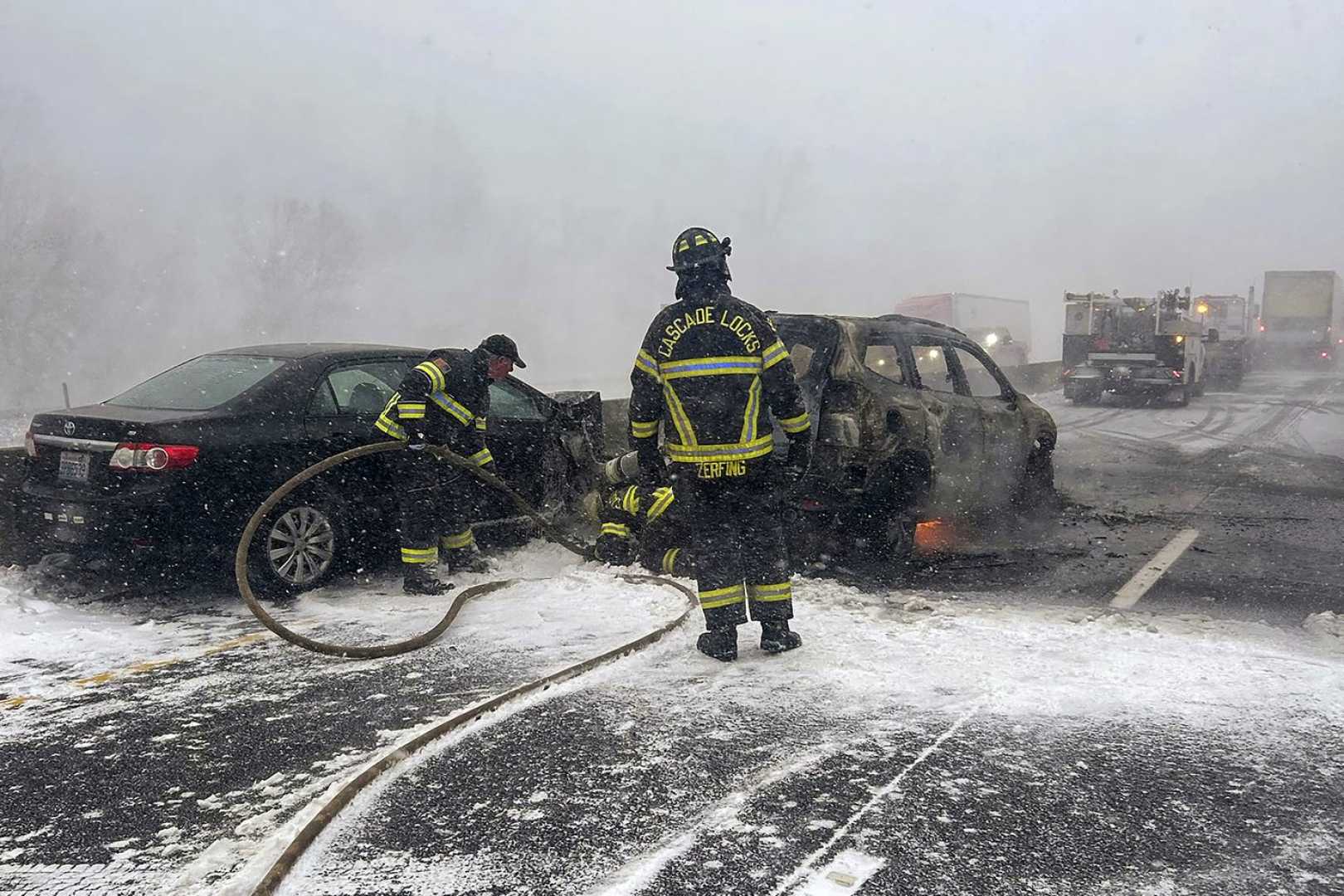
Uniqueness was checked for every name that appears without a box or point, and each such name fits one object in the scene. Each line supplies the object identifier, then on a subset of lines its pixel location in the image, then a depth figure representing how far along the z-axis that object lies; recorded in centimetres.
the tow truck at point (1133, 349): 1992
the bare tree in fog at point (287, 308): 4878
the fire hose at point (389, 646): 270
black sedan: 503
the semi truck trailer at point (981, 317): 3045
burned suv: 598
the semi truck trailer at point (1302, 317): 3306
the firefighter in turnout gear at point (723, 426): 418
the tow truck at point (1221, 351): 2438
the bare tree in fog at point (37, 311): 3591
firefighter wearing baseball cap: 555
